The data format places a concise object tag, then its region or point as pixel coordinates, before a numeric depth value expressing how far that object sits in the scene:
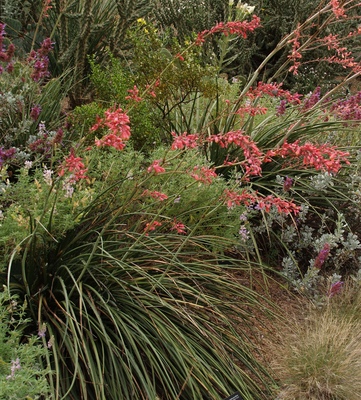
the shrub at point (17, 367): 1.90
